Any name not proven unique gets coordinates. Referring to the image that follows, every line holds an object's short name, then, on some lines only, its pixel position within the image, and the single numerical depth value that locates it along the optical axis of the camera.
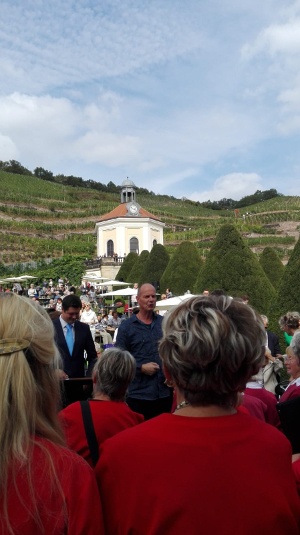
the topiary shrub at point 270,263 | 22.50
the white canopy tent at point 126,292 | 19.26
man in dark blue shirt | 4.75
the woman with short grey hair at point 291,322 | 5.76
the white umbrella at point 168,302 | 12.81
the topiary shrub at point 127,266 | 36.03
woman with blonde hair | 1.33
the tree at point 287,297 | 9.16
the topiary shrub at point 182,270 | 23.72
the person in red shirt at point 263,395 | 3.54
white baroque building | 48.72
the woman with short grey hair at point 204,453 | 1.47
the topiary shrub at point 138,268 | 31.77
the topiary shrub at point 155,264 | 28.61
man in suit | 5.32
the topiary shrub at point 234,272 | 12.91
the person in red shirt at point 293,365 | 3.21
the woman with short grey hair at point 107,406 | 2.40
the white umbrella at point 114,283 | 25.22
